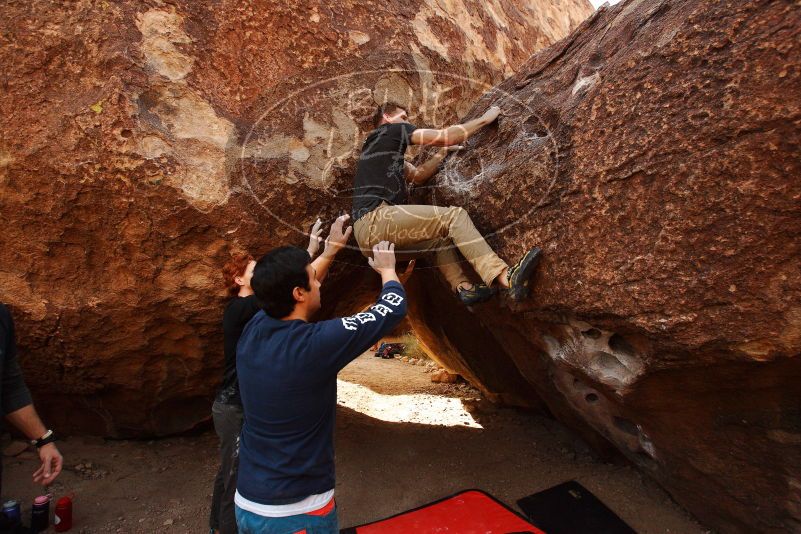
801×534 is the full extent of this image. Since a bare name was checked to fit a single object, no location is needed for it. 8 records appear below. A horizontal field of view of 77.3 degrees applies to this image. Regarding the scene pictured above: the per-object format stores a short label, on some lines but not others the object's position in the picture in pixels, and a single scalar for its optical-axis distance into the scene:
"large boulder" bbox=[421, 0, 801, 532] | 1.73
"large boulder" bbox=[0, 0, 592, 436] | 2.64
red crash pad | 2.71
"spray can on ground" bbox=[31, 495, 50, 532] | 2.75
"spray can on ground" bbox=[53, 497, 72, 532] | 2.79
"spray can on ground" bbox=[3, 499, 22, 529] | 2.67
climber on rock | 2.37
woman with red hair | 2.33
